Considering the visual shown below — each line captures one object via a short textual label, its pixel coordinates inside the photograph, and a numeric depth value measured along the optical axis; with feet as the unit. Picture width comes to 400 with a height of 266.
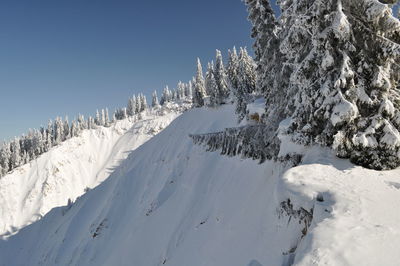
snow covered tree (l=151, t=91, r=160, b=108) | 485.65
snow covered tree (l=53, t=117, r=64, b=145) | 406.62
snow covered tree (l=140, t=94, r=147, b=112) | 468.75
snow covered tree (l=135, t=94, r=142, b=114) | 463.83
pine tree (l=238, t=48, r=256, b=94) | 176.63
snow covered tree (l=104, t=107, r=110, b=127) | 486.79
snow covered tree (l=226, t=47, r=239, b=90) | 212.82
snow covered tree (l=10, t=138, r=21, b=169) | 344.71
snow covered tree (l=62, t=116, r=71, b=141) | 438.81
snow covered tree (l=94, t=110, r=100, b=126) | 497.87
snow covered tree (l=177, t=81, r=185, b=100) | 479.66
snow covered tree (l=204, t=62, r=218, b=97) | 224.33
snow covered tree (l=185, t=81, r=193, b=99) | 481.14
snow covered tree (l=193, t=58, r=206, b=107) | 245.96
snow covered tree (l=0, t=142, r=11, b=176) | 342.21
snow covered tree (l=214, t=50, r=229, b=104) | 236.63
